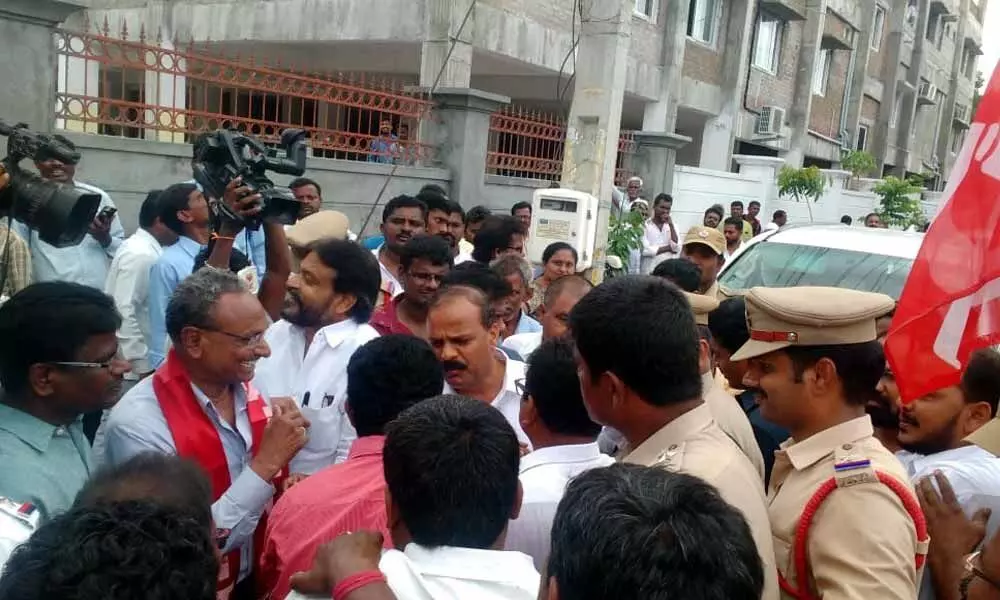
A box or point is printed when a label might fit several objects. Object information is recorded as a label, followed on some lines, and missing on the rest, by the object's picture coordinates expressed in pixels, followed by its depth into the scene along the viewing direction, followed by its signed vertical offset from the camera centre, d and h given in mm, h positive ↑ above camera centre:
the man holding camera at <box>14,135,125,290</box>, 4234 -580
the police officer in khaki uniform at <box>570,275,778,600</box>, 1775 -389
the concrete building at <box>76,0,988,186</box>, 12680 +2687
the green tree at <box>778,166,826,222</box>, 15375 +656
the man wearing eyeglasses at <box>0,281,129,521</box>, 1957 -593
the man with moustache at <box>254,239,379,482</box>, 3043 -605
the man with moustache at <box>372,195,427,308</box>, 4652 -278
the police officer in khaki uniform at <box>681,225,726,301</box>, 5473 -294
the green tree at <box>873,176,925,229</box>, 17656 +465
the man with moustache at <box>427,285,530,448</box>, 2920 -602
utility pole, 7020 +893
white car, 5168 -279
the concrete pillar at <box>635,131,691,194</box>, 11586 +659
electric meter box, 6918 -220
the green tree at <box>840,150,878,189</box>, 21016 +1547
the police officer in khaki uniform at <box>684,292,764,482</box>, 2381 -625
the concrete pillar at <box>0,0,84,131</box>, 5205 +567
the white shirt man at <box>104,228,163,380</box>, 3961 -691
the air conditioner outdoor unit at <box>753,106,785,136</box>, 19766 +2279
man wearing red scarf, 2238 -744
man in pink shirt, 1826 -723
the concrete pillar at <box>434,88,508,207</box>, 8383 +520
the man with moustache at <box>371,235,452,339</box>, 3689 -486
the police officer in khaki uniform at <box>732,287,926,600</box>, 1534 -505
